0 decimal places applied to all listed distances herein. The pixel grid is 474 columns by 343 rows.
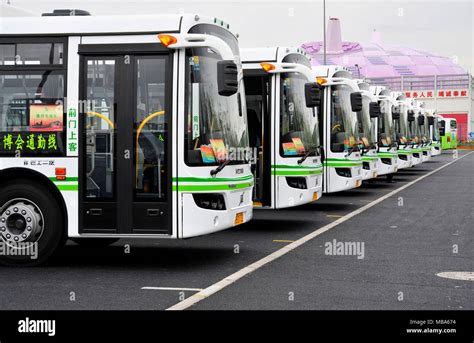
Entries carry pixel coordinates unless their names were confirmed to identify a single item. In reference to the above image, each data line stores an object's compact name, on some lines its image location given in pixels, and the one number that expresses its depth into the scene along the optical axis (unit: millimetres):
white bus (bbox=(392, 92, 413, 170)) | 30088
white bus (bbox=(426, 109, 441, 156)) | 43831
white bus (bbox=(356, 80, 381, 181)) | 21812
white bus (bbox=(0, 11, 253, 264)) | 9797
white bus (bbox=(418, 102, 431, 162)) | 37156
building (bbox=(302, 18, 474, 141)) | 104062
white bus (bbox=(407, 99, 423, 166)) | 32925
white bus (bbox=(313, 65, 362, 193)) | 18359
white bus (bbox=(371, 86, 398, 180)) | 26406
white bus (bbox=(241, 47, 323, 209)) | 14234
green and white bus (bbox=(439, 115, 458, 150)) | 73244
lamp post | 44081
